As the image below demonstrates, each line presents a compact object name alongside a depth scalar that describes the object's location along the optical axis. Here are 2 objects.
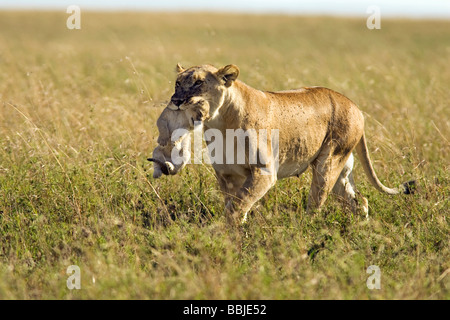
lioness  8.45
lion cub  7.72
